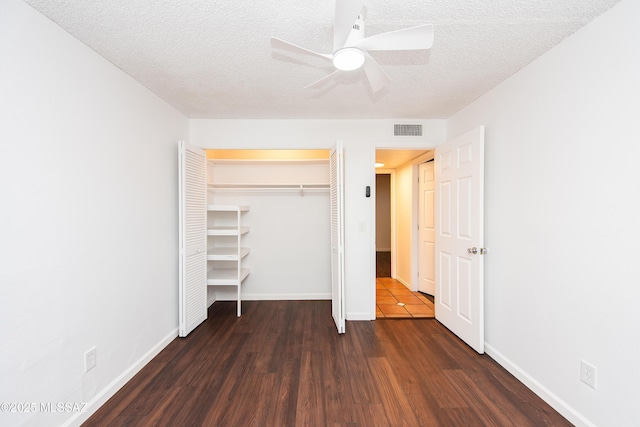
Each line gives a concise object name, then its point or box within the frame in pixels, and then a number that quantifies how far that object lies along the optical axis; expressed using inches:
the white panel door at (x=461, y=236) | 100.6
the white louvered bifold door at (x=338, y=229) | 113.8
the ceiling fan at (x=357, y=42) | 52.7
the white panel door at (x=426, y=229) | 167.2
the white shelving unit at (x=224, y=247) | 140.4
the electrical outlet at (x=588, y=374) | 64.6
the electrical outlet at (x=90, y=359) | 71.7
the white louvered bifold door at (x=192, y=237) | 114.6
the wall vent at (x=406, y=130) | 134.4
